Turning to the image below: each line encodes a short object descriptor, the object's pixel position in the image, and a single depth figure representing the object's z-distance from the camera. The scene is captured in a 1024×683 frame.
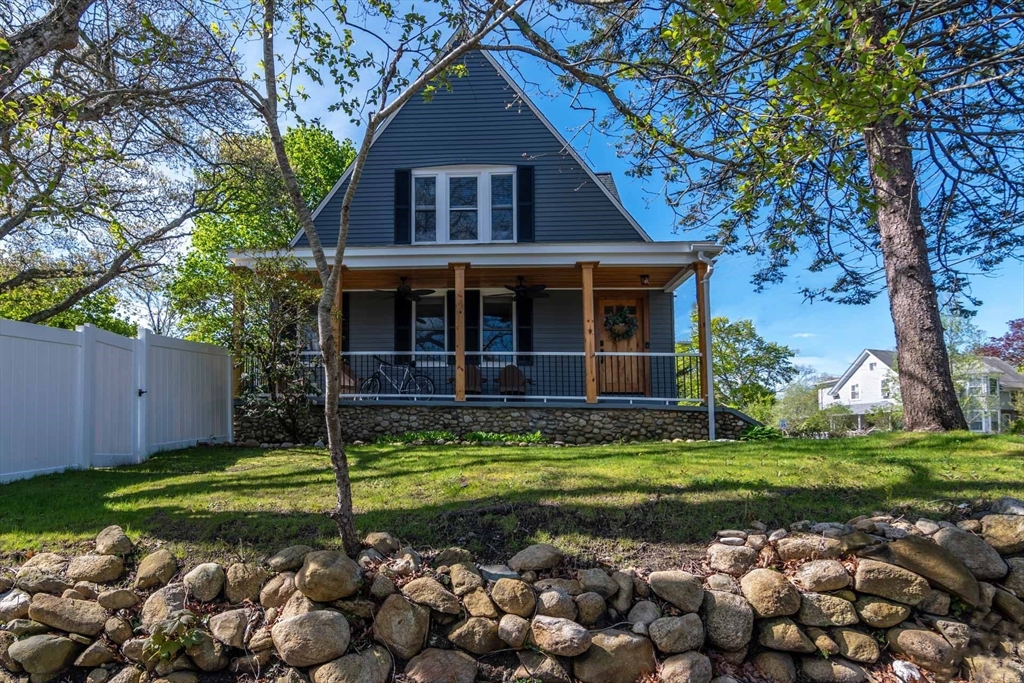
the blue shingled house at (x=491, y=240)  10.73
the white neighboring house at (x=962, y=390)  21.45
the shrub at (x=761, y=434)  8.31
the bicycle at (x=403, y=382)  9.76
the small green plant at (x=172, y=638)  2.93
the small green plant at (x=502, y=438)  8.13
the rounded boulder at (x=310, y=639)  2.92
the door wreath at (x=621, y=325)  11.07
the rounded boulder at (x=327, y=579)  3.06
